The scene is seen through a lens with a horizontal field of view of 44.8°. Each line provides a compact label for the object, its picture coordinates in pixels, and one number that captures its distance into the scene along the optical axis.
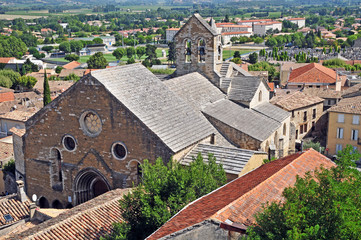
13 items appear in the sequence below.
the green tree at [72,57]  166.45
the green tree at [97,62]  123.88
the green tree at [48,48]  196.12
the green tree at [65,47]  189.25
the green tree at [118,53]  161.50
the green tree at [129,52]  166.00
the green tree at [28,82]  94.75
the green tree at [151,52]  149.11
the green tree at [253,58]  131.88
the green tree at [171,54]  145.38
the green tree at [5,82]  95.04
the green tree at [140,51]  166.62
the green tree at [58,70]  119.84
